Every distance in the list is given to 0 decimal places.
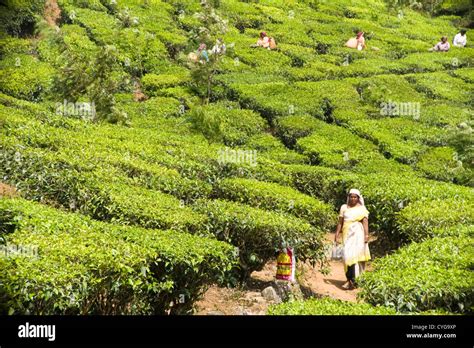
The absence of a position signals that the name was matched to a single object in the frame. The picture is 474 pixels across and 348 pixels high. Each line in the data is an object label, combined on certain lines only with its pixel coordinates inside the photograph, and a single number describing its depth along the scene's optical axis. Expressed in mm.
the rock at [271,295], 11586
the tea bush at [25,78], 21750
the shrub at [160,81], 24766
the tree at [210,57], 24328
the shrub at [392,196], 14836
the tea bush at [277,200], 13664
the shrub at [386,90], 25219
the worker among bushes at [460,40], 33281
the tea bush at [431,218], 13391
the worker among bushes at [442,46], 32125
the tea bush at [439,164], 19234
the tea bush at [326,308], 8297
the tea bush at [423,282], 9219
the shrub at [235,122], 21328
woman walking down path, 12727
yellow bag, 11766
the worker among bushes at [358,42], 31203
